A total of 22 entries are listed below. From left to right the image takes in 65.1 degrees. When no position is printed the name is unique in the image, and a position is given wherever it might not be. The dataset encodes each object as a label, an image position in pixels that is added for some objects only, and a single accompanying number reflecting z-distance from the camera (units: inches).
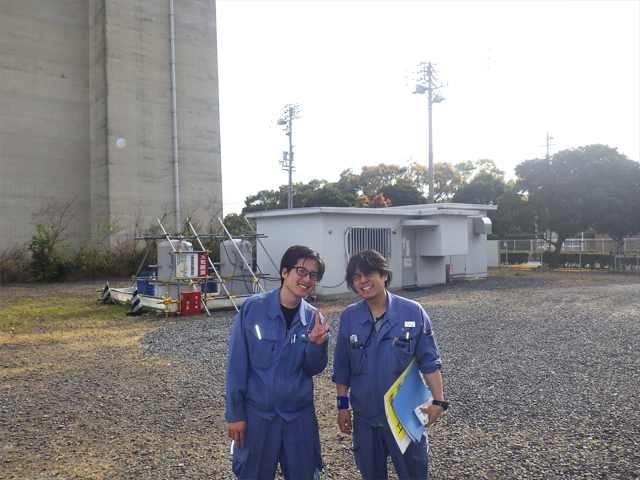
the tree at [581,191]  906.1
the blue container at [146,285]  516.3
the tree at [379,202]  1487.5
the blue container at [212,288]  560.4
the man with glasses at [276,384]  98.0
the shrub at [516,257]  1180.5
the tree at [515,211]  1031.0
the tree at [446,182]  1907.0
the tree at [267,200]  1724.9
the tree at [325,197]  1574.8
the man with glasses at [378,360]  100.3
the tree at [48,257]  793.6
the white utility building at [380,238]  566.8
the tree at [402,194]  1616.6
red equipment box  442.6
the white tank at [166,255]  490.3
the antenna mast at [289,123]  1467.8
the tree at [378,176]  1851.6
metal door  660.7
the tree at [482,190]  1567.4
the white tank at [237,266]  534.3
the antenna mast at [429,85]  1189.7
